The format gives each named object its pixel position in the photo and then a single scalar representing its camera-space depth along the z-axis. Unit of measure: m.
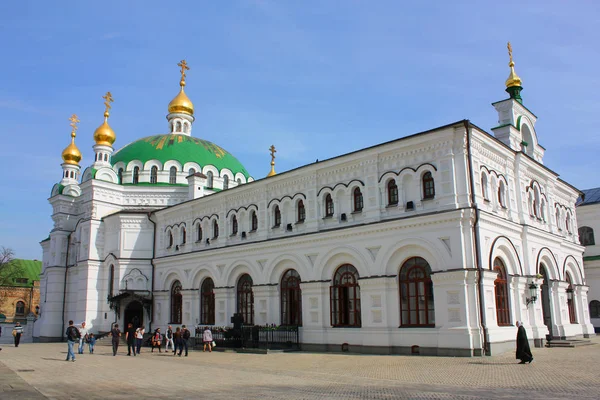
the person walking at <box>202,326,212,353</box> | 23.83
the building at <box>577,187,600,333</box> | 32.28
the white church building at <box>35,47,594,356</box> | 19.47
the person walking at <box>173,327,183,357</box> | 22.22
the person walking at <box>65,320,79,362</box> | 19.19
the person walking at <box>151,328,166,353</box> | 24.12
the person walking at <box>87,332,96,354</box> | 23.67
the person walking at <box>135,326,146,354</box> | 23.17
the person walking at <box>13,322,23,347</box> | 28.70
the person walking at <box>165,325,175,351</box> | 25.20
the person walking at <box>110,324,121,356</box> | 22.50
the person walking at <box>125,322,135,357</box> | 22.78
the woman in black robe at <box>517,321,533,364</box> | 15.59
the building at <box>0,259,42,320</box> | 71.06
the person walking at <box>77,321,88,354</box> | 23.38
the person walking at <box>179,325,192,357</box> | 21.94
